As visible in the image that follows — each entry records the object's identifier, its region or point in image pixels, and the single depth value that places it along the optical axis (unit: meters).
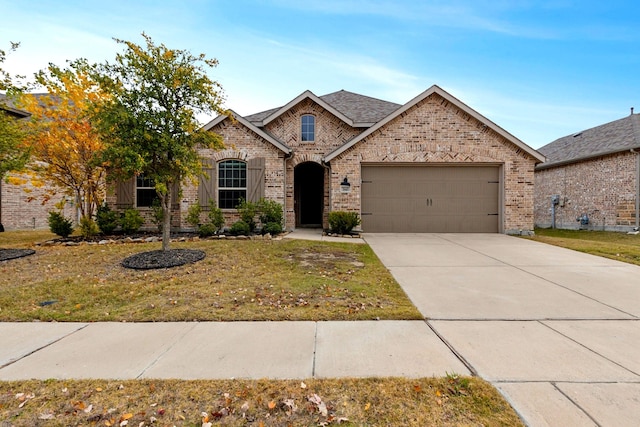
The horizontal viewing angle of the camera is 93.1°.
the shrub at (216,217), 11.18
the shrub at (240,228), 10.86
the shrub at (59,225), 10.52
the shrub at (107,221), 11.26
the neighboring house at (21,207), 13.56
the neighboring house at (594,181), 13.80
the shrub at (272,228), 11.02
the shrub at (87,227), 10.70
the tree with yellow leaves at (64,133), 9.83
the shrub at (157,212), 11.25
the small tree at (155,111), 6.59
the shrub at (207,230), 10.79
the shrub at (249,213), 11.23
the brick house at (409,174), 12.04
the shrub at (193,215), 11.34
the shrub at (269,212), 11.38
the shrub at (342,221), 11.47
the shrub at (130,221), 11.34
